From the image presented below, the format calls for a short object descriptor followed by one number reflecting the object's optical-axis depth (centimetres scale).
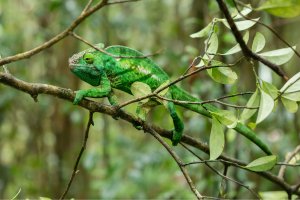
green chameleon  201
